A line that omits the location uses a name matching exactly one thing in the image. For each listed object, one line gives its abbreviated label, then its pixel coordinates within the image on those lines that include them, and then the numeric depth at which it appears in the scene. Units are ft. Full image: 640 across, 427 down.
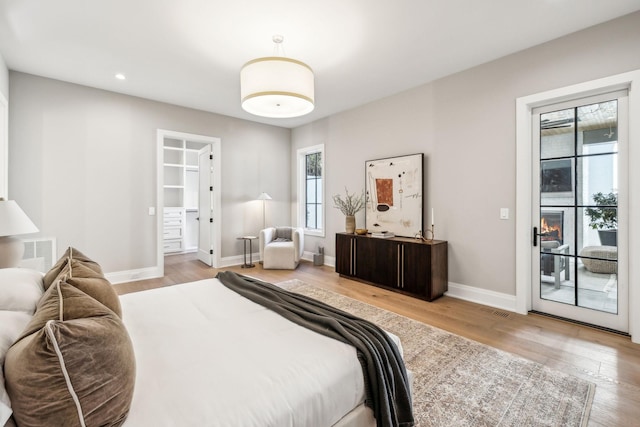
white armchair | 17.01
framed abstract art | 13.38
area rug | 5.41
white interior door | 18.04
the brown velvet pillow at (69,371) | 2.44
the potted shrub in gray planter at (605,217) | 8.91
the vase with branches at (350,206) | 15.37
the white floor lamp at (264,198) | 18.66
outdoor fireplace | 9.91
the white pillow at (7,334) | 2.35
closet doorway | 16.10
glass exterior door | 8.90
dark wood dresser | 11.66
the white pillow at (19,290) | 4.23
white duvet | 3.17
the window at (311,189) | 19.12
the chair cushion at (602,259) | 8.96
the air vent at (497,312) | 10.23
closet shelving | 22.59
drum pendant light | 7.75
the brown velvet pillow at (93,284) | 4.09
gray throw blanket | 4.29
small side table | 17.77
